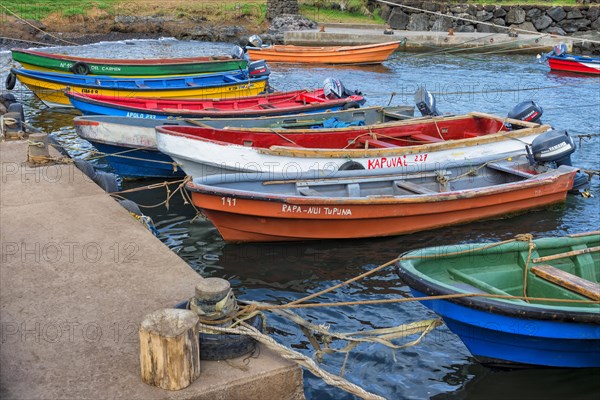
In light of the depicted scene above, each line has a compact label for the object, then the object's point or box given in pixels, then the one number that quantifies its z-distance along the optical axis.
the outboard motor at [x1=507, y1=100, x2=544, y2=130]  12.90
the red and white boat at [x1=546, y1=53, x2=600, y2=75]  27.08
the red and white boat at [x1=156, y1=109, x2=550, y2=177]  10.48
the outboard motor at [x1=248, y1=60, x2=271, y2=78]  20.28
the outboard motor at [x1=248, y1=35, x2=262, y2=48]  29.11
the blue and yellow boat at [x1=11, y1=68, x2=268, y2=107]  18.81
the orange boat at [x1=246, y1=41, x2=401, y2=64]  30.61
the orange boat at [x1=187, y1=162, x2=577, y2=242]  9.07
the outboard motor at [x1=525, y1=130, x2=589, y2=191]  10.81
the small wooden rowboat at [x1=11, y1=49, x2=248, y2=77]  19.94
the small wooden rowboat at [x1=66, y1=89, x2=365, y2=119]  13.90
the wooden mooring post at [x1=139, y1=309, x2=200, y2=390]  4.11
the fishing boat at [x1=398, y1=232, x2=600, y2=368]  5.64
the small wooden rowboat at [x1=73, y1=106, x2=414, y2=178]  12.30
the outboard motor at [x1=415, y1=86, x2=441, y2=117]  13.25
